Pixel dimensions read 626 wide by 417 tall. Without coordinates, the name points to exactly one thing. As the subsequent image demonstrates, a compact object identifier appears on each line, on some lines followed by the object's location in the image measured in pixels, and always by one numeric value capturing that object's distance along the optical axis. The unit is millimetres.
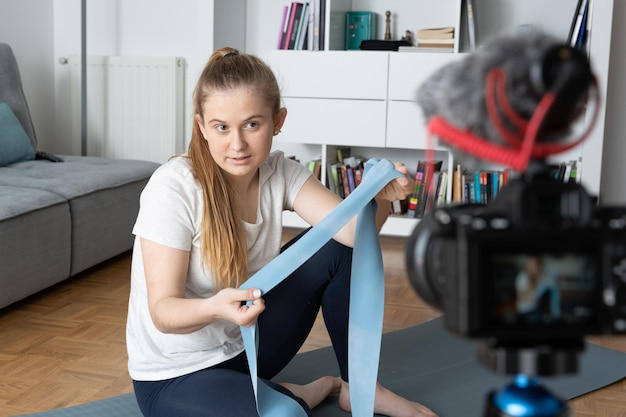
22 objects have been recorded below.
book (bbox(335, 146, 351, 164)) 4188
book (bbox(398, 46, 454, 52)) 3795
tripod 554
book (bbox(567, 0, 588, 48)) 3645
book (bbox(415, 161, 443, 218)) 4023
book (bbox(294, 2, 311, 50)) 3961
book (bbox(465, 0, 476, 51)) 3766
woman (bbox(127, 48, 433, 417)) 1529
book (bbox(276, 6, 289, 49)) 3975
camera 525
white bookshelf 3750
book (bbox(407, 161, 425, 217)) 4043
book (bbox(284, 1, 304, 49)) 3965
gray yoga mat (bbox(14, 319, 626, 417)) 1983
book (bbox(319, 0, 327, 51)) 3889
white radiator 4371
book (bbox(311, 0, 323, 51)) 3893
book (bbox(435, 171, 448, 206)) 3934
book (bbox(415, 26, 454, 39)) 3812
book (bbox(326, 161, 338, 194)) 4031
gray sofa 2691
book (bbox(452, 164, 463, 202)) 3922
